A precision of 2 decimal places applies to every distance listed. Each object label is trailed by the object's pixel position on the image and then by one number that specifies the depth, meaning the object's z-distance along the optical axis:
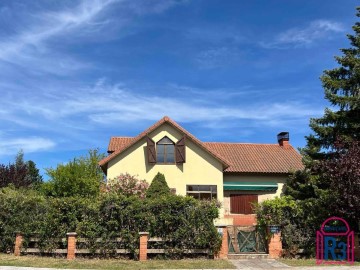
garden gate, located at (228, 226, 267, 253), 17.36
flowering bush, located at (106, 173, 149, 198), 26.77
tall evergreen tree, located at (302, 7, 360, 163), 21.72
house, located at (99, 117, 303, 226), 29.62
